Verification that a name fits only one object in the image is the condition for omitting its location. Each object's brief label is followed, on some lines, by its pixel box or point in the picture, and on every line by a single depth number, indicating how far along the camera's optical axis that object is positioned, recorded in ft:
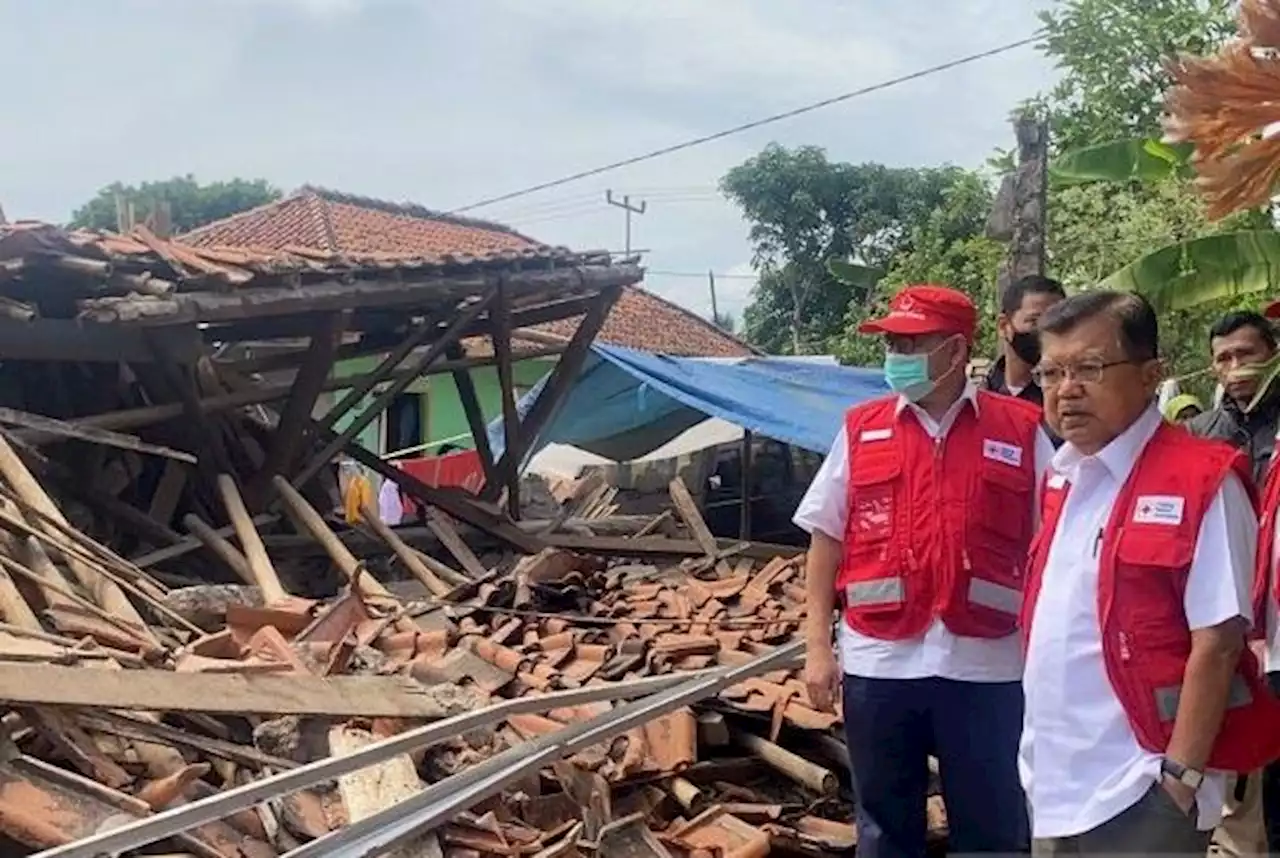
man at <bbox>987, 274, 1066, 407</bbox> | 13.47
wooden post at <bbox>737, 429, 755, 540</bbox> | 38.81
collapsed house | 12.06
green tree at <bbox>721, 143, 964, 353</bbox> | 88.48
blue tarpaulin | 33.99
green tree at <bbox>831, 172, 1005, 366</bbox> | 55.31
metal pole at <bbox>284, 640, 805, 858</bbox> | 10.35
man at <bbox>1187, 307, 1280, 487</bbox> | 14.48
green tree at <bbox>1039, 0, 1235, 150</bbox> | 47.47
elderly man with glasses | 7.92
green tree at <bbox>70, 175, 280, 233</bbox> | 130.82
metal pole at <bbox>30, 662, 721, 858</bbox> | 9.13
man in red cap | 10.77
